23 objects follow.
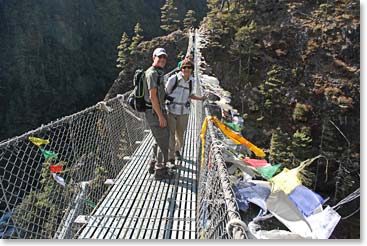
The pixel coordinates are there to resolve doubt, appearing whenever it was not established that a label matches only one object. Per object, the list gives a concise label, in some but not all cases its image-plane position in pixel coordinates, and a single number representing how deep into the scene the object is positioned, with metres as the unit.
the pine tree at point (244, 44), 19.45
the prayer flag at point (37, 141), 1.79
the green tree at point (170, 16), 25.95
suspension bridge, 1.46
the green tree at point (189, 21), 25.98
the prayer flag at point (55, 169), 2.05
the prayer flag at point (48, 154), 1.91
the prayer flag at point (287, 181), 1.50
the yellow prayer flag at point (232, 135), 2.09
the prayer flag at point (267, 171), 1.68
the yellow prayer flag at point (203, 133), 2.29
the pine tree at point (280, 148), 14.38
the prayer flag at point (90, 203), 2.35
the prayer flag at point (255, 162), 1.80
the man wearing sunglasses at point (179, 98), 2.54
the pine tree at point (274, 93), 17.86
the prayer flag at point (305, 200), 1.48
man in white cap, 2.25
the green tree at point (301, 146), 14.40
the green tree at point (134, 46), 23.45
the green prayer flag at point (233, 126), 2.93
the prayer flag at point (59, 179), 2.08
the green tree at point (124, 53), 23.80
